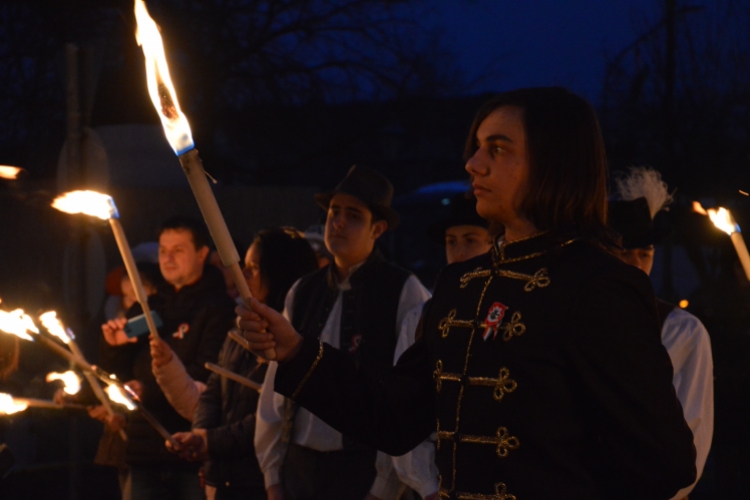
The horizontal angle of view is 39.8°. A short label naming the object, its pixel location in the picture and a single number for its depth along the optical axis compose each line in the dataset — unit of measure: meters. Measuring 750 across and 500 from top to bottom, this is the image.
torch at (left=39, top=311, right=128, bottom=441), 5.05
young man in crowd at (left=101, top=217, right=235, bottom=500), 5.53
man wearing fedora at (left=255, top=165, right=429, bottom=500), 4.54
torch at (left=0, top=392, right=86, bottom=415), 4.21
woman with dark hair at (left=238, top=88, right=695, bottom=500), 2.36
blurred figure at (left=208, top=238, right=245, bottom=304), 7.52
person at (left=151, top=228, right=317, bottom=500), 5.12
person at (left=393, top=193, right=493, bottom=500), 4.24
